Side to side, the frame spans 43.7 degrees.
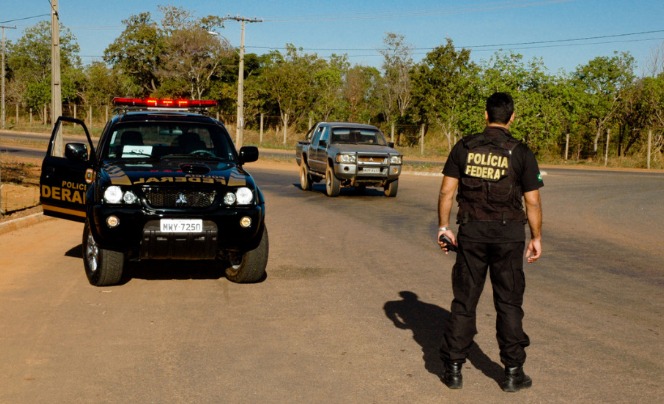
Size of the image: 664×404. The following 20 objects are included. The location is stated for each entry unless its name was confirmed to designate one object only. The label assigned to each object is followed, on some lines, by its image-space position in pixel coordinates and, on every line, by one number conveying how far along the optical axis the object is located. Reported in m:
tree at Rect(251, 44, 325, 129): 57.06
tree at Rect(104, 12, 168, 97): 66.25
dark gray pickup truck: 20.22
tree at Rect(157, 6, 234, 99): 62.97
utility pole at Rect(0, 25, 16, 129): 63.08
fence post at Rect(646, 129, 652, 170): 42.01
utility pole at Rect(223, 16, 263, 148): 42.47
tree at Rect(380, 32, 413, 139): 58.72
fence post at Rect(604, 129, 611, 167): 44.72
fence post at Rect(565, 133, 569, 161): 46.14
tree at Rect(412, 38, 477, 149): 49.97
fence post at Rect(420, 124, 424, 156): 47.16
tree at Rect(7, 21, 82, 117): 74.94
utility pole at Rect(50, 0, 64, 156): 21.48
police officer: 5.17
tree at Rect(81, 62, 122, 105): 69.94
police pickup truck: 7.98
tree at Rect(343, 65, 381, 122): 58.25
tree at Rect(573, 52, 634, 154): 46.38
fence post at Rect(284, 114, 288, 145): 55.20
